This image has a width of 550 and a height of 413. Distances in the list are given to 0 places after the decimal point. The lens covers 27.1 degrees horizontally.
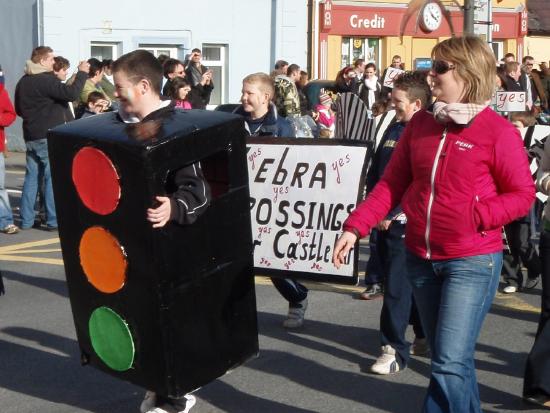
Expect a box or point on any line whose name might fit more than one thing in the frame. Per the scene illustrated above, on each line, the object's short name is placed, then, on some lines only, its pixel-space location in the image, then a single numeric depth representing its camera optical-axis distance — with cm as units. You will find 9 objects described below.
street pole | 1725
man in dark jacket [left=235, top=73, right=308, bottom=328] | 739
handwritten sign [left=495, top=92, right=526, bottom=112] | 1616
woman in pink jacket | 453
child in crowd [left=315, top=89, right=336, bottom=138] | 1709
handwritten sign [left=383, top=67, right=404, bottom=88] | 1562
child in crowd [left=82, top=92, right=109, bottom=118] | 1278
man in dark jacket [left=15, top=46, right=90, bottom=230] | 1291
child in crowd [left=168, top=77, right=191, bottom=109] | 1266
